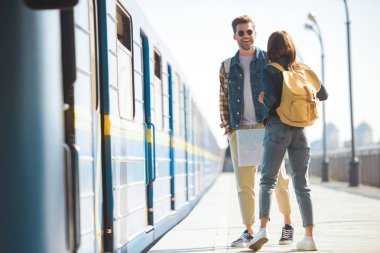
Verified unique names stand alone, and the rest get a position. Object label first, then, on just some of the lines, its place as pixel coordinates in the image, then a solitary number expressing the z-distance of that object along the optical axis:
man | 7.07
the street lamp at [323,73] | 31.02
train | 3.65
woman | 6.39
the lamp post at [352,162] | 23.36
